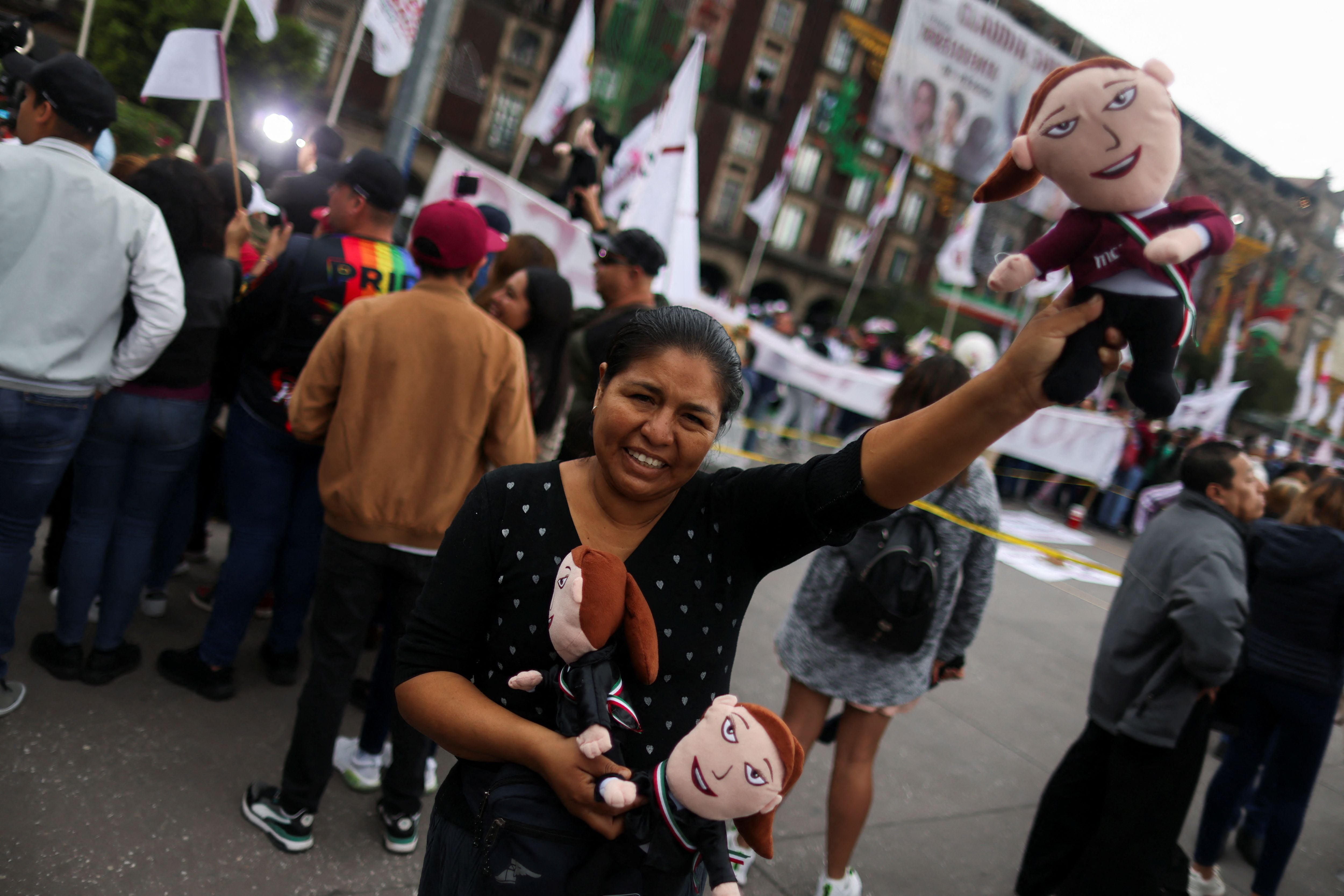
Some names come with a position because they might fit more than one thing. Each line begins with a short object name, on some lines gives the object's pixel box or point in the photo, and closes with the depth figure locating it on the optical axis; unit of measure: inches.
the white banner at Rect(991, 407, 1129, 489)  466.0
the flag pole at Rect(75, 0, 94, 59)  162.2
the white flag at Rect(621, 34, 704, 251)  241.3
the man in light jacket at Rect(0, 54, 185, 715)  108.1
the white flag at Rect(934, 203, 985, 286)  642.2
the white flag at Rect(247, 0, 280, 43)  193.5
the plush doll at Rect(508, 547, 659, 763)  48.3
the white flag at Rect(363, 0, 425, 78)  206.8
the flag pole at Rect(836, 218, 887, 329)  762.8
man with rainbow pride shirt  128.9
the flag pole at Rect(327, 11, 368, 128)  204.1
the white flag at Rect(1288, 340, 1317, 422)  703.1
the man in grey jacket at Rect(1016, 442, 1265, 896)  124.0
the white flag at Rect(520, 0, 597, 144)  305.9
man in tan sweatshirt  105.3
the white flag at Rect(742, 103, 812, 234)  676.1
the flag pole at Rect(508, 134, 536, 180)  277.7
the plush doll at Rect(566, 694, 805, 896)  45.8
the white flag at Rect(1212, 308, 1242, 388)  634.2
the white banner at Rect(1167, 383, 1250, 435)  523.8
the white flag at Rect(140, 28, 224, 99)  166.9
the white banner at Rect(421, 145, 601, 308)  204.4
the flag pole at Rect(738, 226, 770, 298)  706.2
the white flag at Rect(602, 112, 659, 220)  294.4
